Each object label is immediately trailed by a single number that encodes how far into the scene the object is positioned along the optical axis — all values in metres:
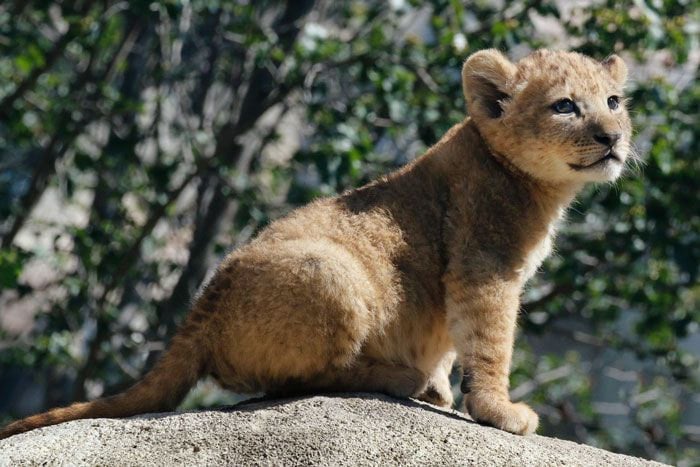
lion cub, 12.40
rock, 11.33
